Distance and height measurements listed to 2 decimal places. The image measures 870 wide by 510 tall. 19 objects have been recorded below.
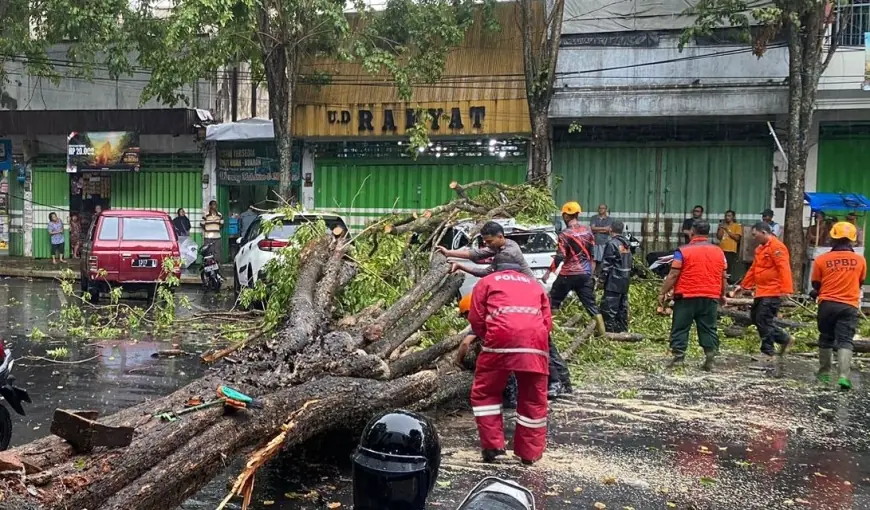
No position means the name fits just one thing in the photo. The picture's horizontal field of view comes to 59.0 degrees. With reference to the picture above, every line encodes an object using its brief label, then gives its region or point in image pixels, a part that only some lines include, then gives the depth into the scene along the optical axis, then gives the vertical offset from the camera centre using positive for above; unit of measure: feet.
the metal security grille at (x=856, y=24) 49.93 +13.06
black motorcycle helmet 6.78 -2.26
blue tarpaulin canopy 48.29 +1.34
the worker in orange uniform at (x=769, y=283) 30.76 -2.45
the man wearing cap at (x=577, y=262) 33.12 -1.83
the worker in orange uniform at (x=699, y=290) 28.86 -2.60
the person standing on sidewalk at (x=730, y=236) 53.31 -0.98
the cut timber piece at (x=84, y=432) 11.30 -3.27
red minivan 45.27 -2.13
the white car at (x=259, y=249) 42.29 -1.86
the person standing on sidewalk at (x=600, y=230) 44.87 -0.54
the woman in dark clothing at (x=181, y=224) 67.67 -0.80
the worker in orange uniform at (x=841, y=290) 27.17 -2.39
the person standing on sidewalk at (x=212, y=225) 65.36 -0.84
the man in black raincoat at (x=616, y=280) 35.40 -2.74
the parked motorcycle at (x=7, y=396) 17.19 -4.26
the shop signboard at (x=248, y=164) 68.28 +4.63
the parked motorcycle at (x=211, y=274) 55.88 -4.26
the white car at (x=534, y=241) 38.40 -1.11
